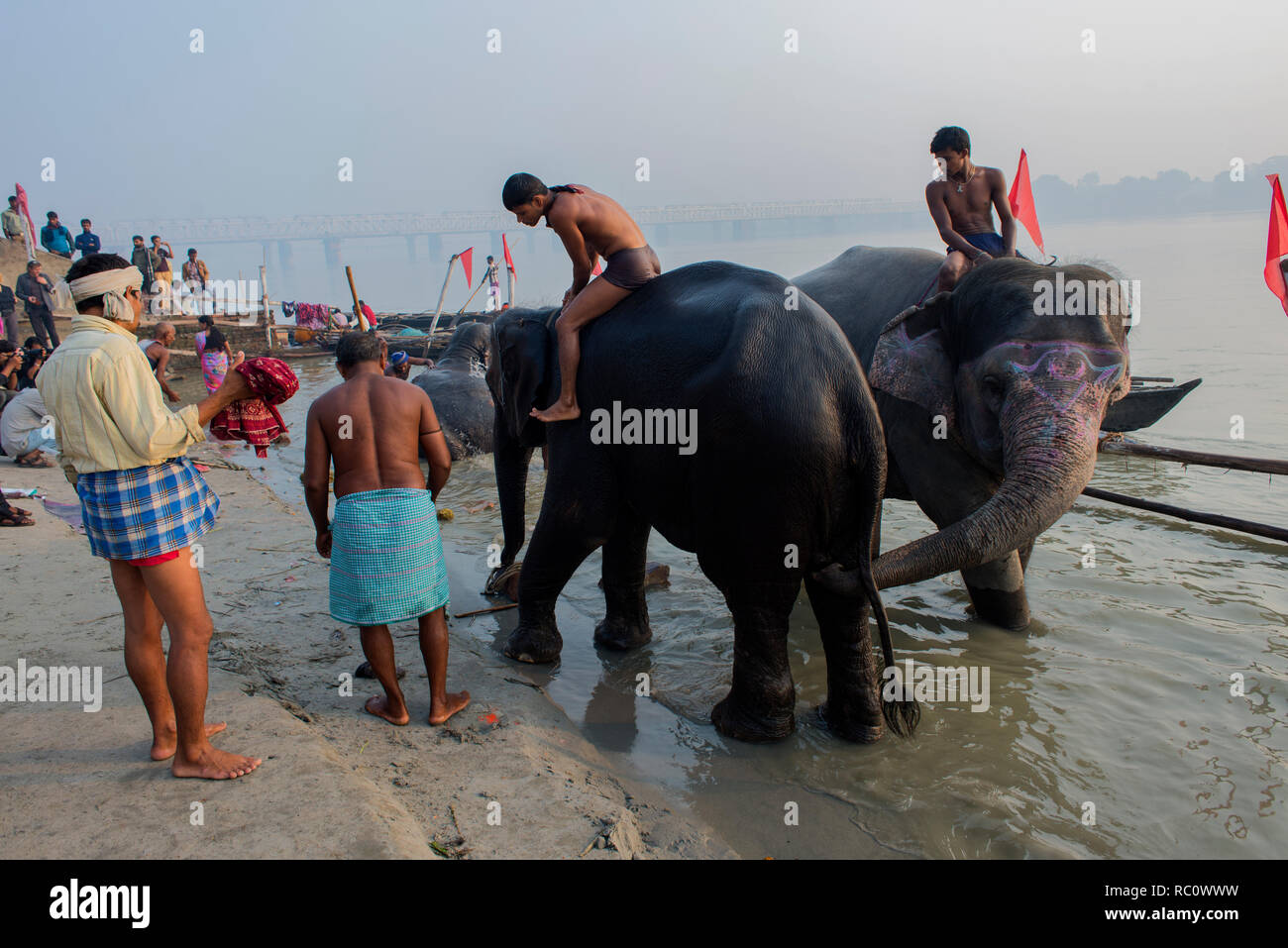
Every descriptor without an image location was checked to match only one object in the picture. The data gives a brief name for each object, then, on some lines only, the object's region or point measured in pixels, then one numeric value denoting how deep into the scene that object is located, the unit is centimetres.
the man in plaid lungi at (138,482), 310
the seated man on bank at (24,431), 975
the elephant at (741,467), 396
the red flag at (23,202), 2255
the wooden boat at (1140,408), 515
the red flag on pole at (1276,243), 839
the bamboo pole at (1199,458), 631
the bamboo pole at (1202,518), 600
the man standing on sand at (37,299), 1672
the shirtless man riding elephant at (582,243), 487
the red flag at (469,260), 2437
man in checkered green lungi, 392
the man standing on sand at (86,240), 1903
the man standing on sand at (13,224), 2162
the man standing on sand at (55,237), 1920
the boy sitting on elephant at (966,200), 602
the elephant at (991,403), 414
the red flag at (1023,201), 1193
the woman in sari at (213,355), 1584
